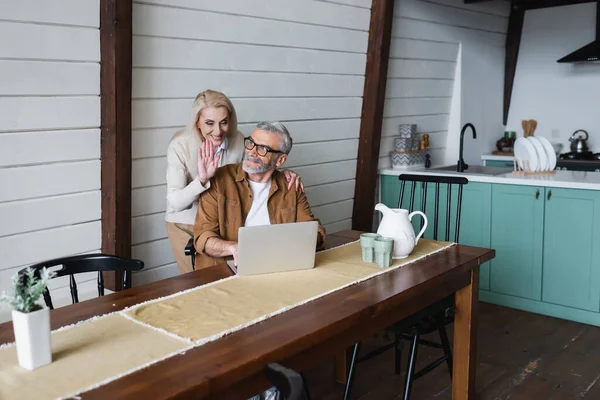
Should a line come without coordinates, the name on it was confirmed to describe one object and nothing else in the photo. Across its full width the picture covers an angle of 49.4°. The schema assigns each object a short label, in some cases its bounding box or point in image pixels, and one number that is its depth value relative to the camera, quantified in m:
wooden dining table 1.57
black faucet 4.89
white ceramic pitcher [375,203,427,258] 2.72
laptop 2.32
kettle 5.79
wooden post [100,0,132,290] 2.86
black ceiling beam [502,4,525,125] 6.17
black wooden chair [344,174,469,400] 2.82
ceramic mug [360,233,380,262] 2.64
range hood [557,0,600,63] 5.48
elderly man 2.83
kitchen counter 4.21
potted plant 1.58
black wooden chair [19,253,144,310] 2.35
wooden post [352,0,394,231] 4.44
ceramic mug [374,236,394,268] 2.59
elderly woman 3.06
